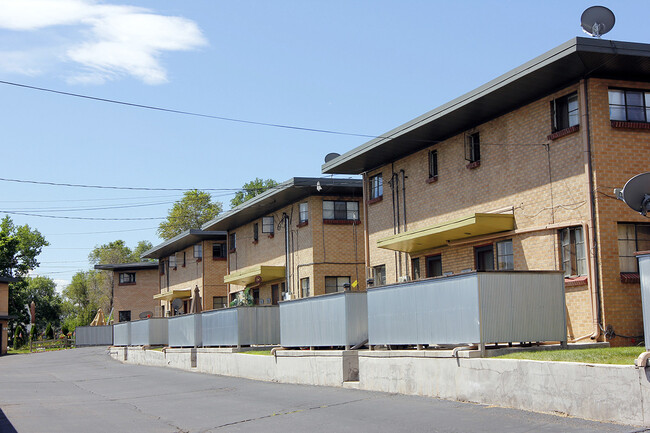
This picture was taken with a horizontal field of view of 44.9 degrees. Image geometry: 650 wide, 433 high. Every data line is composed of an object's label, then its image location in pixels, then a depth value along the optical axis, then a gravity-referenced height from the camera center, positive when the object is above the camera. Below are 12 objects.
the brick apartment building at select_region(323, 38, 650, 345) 15.98 +2.97
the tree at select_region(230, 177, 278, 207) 75.56 +11.97
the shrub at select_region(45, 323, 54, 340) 71.20 -1.35
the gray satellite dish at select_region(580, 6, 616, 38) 16.25 +5.79
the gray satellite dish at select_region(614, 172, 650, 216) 12.29 +1.69
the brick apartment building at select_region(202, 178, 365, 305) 28.84 +2.81
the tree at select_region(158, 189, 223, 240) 76.62 +9.84
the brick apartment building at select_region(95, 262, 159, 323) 59.84 +2.01
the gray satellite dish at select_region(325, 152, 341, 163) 28.92 +5.64
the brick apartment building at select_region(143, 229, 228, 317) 42.97 +2.70
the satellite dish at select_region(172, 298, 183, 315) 40.16 +0.54
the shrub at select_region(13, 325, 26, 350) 66.42 -1.63
